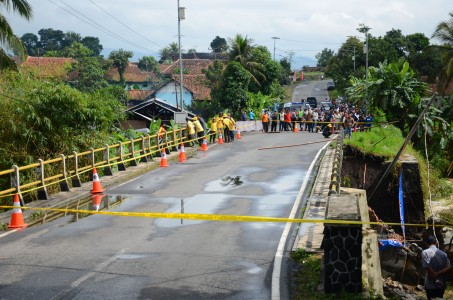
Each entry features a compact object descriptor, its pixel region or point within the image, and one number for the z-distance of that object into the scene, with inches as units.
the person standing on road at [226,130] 1444.4
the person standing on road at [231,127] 1453.1
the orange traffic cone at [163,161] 1044.5
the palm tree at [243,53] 2532.0
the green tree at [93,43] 6609.3
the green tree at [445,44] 1792.3
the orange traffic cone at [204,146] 1282.7
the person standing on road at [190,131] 1311.5
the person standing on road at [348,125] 1343.3
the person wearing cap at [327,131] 1498.9
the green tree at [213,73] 2658.0
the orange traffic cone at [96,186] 786.2
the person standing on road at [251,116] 1983.3
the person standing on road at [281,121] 1803.6
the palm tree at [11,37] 949.2
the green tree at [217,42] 6847.9
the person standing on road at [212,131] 1446.9
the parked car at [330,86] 4309.5
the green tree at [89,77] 2817.4
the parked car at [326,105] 2747.3
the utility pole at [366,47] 1372.5
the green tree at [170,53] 5452.8
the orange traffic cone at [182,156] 1115.4
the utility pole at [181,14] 1642.3
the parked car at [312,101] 3206.2
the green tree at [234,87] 2113.7
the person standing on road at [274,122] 1793.8
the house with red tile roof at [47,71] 1189.3
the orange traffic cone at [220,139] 1429.6
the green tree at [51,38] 6468.5
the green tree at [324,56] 6490.7
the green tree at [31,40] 6828.7
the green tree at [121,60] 3416.6
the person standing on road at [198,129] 1348.4
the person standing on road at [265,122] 1737.3
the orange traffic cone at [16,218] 589.3
